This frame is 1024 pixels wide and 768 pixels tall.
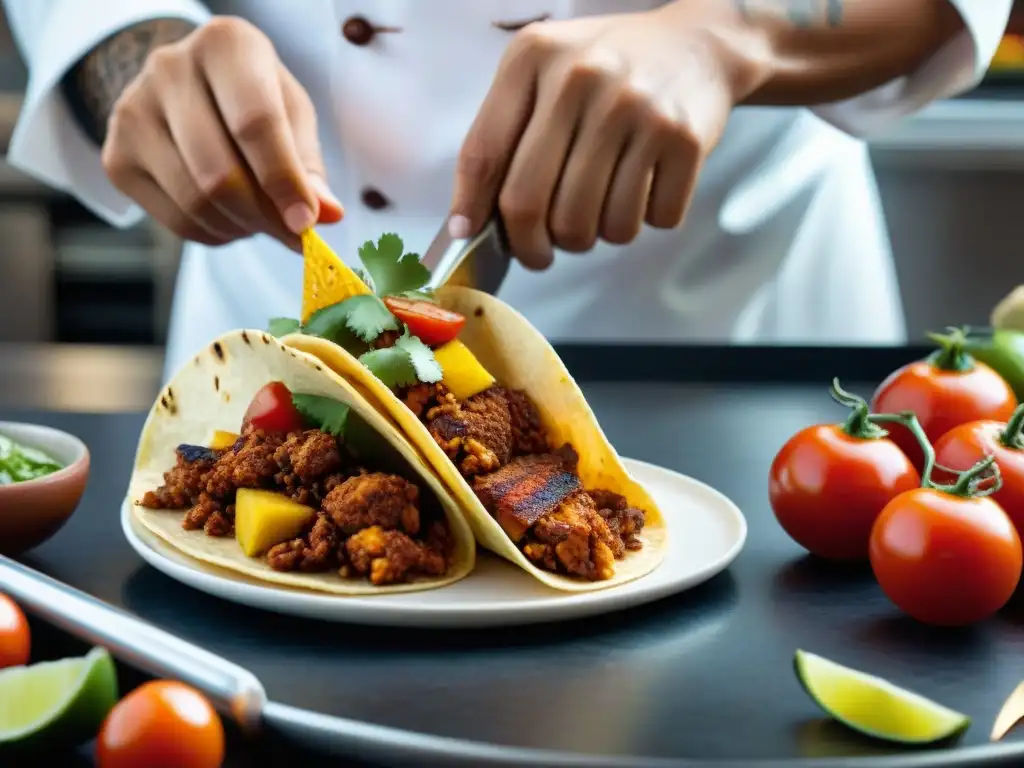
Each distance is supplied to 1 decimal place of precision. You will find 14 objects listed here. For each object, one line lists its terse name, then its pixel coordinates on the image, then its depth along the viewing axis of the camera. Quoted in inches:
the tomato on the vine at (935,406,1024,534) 26.8
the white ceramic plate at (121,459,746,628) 23.7
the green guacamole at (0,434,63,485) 27.1
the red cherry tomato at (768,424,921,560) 27.2
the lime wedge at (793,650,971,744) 20.9
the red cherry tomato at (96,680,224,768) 19.7
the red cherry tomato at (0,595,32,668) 22.1
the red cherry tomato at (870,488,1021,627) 24.5
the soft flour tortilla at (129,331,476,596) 25.7
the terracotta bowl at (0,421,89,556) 26.1
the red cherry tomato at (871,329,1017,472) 30.5
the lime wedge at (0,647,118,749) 20.3
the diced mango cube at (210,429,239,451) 29.3
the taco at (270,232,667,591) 26.0
